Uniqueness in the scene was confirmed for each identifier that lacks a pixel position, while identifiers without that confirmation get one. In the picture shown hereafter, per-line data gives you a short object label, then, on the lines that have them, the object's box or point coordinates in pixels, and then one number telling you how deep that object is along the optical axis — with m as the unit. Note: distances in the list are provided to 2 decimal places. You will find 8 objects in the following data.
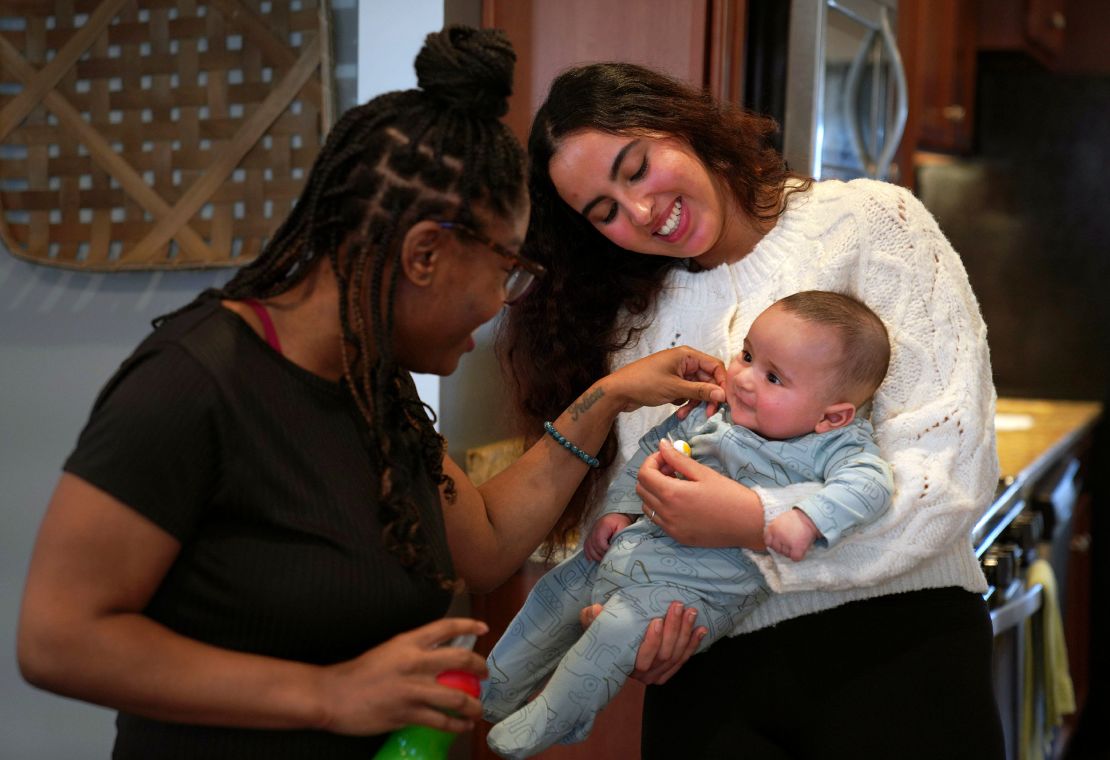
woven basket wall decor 2.18
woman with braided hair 0.97
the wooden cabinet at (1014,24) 3.99
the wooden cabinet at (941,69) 3.46
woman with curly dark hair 1.41
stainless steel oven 2.24
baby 1.38
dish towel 2.57
